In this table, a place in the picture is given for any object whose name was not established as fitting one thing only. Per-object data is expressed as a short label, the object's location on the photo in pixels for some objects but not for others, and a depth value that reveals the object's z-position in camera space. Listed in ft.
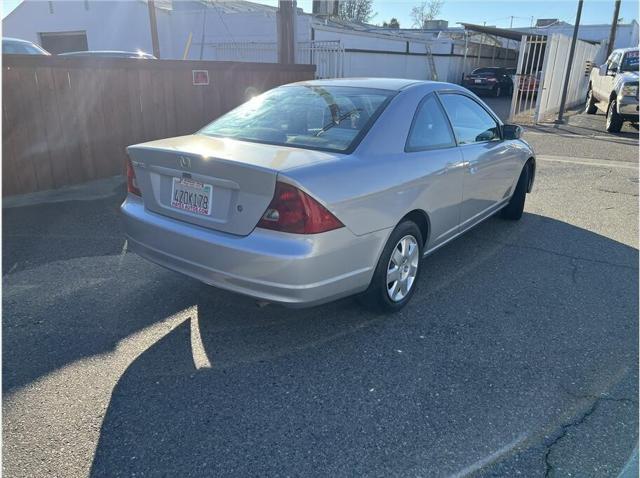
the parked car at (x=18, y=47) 34.92
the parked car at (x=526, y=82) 49.14
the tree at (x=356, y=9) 160.19
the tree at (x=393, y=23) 209.63
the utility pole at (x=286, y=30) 33.86
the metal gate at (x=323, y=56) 43.78
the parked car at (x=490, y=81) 84.02
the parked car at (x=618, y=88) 39.33
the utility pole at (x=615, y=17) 70.54
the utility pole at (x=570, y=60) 44.08
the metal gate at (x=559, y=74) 47.14
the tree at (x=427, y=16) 186.22
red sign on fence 25.93
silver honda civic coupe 9.12
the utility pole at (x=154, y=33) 40.05
